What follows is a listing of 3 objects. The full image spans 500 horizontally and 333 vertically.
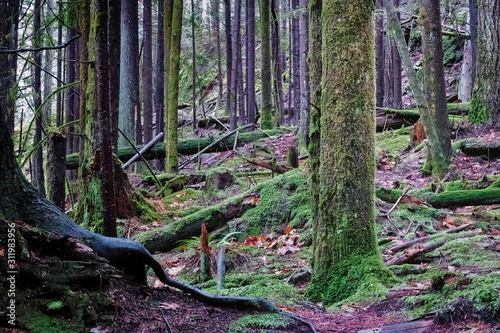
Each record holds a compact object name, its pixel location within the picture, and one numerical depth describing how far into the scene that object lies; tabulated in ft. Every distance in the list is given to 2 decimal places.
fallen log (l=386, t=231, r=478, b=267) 14.37
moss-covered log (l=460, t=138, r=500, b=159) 30.17
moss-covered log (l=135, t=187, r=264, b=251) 20.61
